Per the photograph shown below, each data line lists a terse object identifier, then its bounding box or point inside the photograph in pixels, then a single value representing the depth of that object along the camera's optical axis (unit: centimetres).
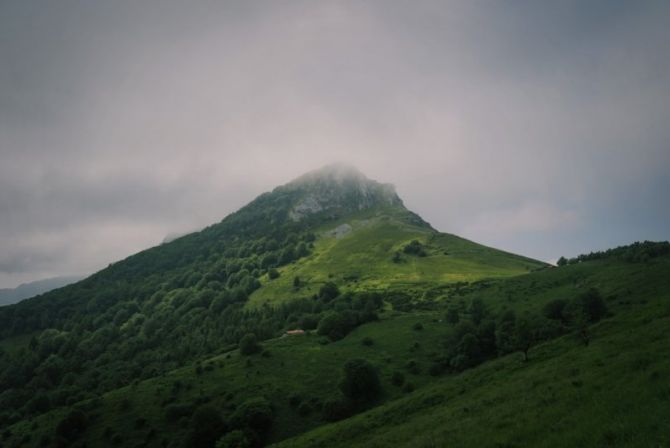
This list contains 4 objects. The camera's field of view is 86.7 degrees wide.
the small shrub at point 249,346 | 10094
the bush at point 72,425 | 7738
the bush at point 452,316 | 10225
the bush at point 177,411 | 7538
